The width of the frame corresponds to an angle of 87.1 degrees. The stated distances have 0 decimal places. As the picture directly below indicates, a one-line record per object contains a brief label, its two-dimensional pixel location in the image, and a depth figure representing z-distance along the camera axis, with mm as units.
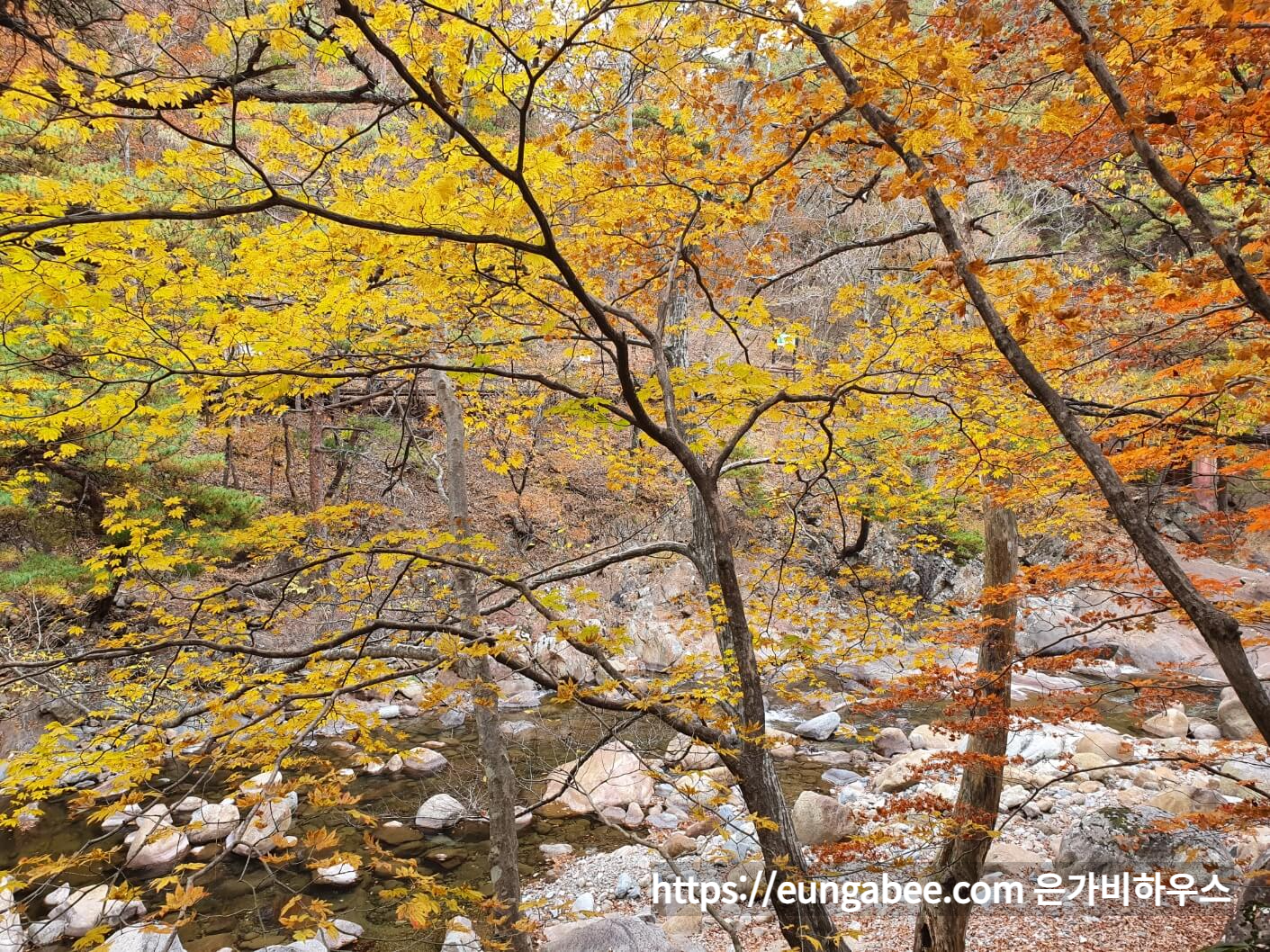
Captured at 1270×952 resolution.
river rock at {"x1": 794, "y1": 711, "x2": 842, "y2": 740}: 10617
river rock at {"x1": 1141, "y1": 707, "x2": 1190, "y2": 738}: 9828
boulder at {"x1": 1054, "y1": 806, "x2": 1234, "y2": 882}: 6027
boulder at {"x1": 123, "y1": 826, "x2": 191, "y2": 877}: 7117
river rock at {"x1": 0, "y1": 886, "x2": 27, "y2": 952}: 5383
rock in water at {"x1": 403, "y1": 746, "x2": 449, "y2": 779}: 9570
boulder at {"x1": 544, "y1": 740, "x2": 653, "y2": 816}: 8742
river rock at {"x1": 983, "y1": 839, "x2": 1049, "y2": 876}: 6727
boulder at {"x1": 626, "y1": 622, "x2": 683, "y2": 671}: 13906
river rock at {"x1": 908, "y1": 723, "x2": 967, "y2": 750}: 10046
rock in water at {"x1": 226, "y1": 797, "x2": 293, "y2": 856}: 7418
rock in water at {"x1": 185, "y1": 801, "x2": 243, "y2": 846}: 7645
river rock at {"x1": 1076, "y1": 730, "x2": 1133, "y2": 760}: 9250
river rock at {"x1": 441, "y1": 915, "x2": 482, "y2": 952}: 5594
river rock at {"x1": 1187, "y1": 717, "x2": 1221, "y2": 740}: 9836
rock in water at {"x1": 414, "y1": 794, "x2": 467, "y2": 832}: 8188
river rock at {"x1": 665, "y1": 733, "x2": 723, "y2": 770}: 9336
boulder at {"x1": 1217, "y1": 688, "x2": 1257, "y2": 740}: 9734
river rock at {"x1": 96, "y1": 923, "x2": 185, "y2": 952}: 5551
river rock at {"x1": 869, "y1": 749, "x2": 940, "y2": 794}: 8906
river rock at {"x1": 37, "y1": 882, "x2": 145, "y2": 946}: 6027
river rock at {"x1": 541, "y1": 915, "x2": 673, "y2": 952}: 5184
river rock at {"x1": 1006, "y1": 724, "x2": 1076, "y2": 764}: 9469
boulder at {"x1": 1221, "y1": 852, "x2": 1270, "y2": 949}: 3758
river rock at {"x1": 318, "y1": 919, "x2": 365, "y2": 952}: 6051
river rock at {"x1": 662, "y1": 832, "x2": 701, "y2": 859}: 7820
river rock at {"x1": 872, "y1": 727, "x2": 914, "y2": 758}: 10305
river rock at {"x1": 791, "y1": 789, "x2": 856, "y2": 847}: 7508
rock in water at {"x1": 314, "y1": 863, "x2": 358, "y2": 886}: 6729
